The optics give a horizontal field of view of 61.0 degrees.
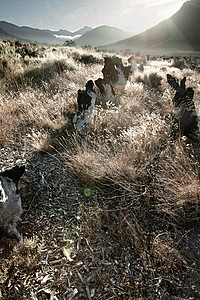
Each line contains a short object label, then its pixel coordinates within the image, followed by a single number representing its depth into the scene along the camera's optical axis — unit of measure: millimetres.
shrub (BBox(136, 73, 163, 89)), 7941
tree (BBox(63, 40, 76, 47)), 30612
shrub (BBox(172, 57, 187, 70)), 15959
